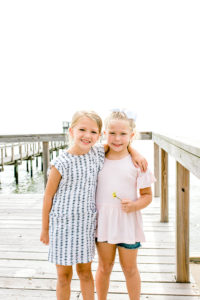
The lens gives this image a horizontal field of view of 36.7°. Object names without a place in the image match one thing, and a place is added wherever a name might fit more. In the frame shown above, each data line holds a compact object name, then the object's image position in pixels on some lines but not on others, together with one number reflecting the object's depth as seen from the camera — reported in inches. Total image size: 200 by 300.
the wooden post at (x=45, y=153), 171.5
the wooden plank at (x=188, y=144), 47.0
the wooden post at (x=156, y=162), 171.9
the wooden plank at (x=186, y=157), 47.9
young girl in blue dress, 60.5
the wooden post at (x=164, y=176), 124.0
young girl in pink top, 61.5
